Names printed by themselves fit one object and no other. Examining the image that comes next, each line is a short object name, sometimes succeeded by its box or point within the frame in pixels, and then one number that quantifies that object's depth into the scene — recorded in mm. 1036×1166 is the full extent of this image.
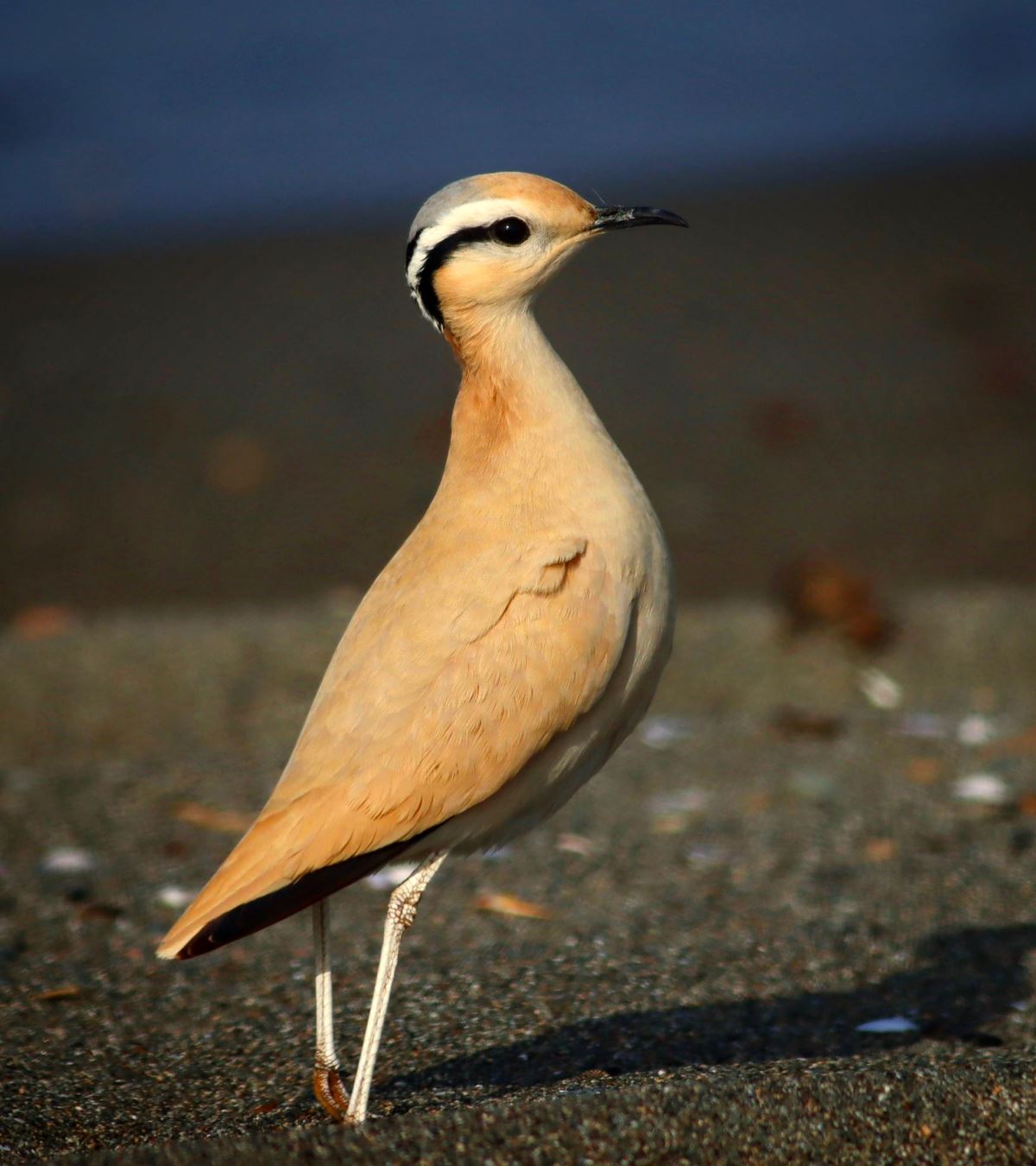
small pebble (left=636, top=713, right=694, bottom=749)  12523
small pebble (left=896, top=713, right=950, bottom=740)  12375
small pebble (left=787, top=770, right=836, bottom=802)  11305
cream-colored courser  6414
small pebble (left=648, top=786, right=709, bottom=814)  11234
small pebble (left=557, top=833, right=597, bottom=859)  10516
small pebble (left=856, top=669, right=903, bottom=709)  13203
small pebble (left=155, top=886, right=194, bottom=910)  9805
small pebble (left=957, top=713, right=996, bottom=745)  12211
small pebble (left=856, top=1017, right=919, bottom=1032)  7848
